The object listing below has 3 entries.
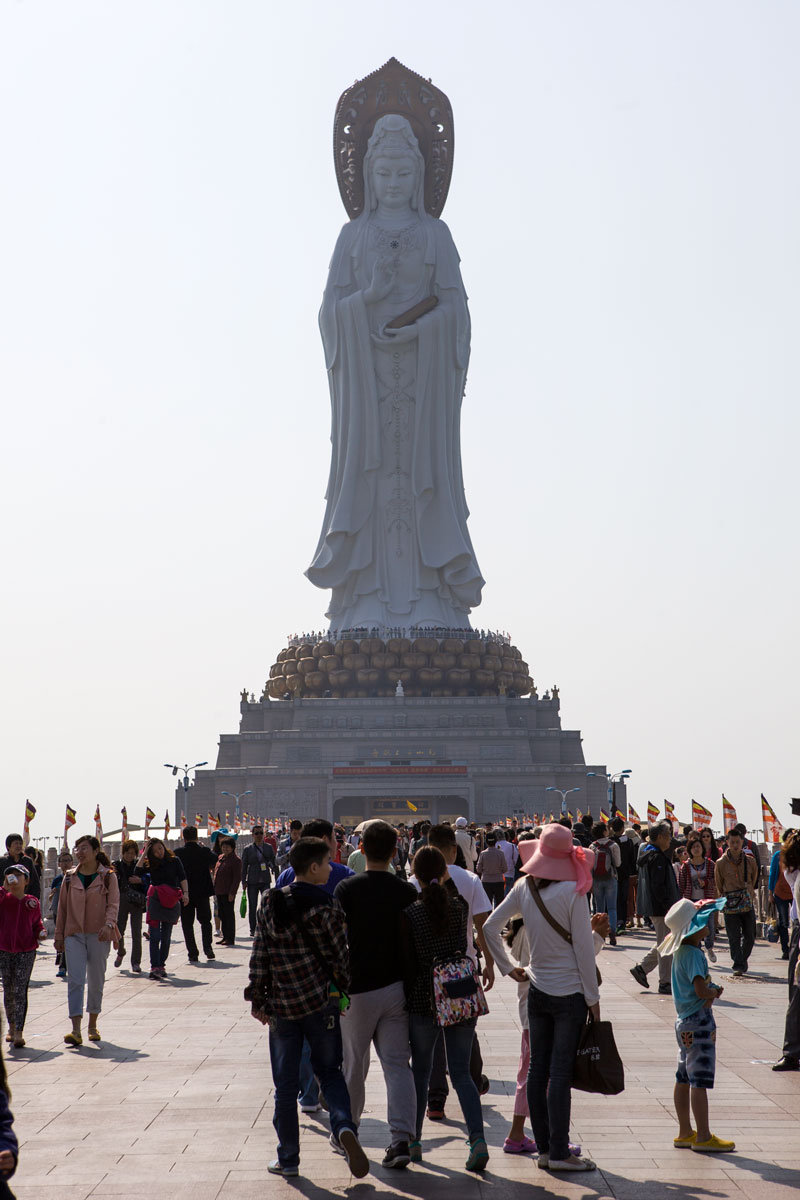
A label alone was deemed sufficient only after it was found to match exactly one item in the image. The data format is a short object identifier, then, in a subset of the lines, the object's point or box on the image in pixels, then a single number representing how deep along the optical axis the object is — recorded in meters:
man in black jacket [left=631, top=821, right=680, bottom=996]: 12.06
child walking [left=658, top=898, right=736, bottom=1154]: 6.25
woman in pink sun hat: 6.02
